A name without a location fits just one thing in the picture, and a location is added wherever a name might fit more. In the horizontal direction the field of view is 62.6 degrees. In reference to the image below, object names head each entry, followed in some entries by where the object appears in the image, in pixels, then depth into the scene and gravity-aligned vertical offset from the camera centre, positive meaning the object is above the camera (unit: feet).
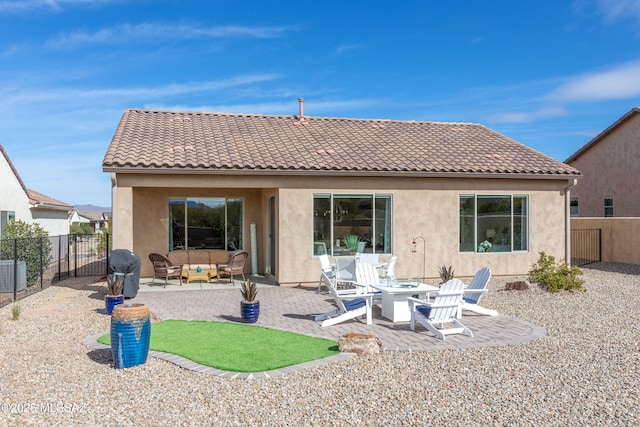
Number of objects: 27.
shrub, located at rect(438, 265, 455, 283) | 40.37 -4.30
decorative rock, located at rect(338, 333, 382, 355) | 24.66 -5.89
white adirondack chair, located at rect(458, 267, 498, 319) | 33.76 -5.05
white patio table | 32.30 -4.95
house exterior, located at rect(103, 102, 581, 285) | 47.67 +2.21
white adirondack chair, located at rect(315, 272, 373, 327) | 31.53 -5.51
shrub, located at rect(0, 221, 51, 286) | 51.62 -2.82
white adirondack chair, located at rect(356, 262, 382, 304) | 35.83 -4.10
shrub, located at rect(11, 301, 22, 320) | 33.86 -5.92
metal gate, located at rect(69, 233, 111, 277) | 63.78 -6.36
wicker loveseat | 53.01 -3.78
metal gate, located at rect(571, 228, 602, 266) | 72.18 -3.78
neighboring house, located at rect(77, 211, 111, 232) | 204.92 +0.97
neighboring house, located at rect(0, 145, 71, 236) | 69.31 +2.39
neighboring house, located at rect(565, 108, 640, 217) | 80.69 +7.70
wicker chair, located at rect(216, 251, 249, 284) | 48.96 -4.25
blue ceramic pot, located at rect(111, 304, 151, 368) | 22.59 -4.99
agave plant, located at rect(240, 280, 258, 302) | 32.37 -4.50
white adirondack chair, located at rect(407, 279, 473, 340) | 29.04 -5.11
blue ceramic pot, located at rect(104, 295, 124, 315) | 34.99 -5.38
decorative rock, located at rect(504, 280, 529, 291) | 44.57 -5.70
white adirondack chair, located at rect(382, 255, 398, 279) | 43.69 -4.08
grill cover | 40.65 -3.70
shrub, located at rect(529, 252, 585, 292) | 43.50 -4.91
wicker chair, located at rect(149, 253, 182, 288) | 46.52 -4.06
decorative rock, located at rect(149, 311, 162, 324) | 32.73 -6.21
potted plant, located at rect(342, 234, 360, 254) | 49.88 -2.14
